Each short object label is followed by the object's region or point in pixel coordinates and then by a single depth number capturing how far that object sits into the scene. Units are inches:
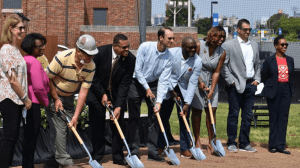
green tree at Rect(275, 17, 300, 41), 3227.4
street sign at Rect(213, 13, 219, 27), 911.0
